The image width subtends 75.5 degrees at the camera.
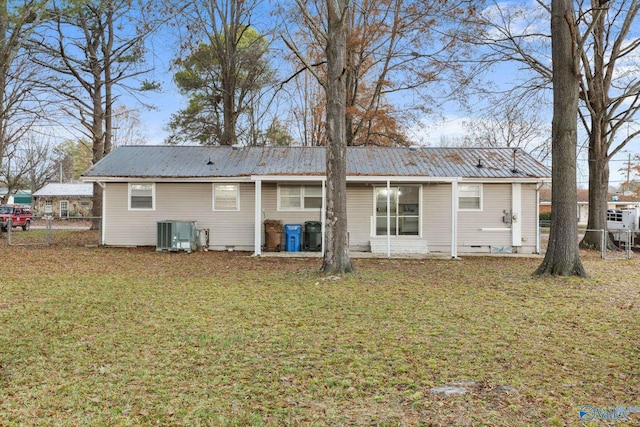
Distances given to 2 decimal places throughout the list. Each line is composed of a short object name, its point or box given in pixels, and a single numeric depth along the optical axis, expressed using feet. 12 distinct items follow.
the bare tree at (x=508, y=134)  108.99
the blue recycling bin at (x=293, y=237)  44.78
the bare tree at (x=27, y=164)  126.98
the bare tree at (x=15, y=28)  39.28
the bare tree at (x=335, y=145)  30.07
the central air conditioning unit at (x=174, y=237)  44.24
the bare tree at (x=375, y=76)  70.33
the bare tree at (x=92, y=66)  61.26
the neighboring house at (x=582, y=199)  125.08
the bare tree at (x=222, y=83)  74.54
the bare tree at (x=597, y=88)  47.80
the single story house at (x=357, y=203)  45.80
